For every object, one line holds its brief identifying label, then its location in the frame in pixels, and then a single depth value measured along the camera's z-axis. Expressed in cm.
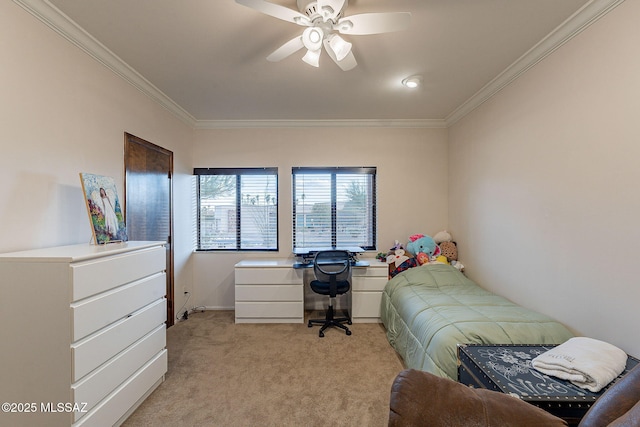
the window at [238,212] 385
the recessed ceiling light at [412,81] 253
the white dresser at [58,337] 135
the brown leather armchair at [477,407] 91
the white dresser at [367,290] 334
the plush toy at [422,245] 349
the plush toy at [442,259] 342
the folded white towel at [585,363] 130
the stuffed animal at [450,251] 348
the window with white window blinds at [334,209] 385
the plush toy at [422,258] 340
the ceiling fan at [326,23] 144
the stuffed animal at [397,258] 348
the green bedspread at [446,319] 182
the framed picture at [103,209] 182
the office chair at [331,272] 306
